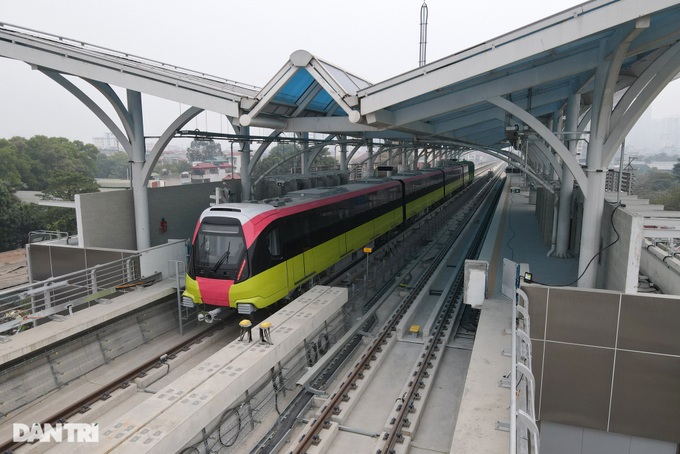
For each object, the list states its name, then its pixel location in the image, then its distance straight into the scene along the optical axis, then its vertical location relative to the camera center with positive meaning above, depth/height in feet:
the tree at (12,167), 157.07 -2.45
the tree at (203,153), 372.38 +5.99
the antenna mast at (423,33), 91.66 +24.11
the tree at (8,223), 126.00 -16.28
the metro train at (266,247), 31.50 -6.23
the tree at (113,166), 305.94 -3.69
